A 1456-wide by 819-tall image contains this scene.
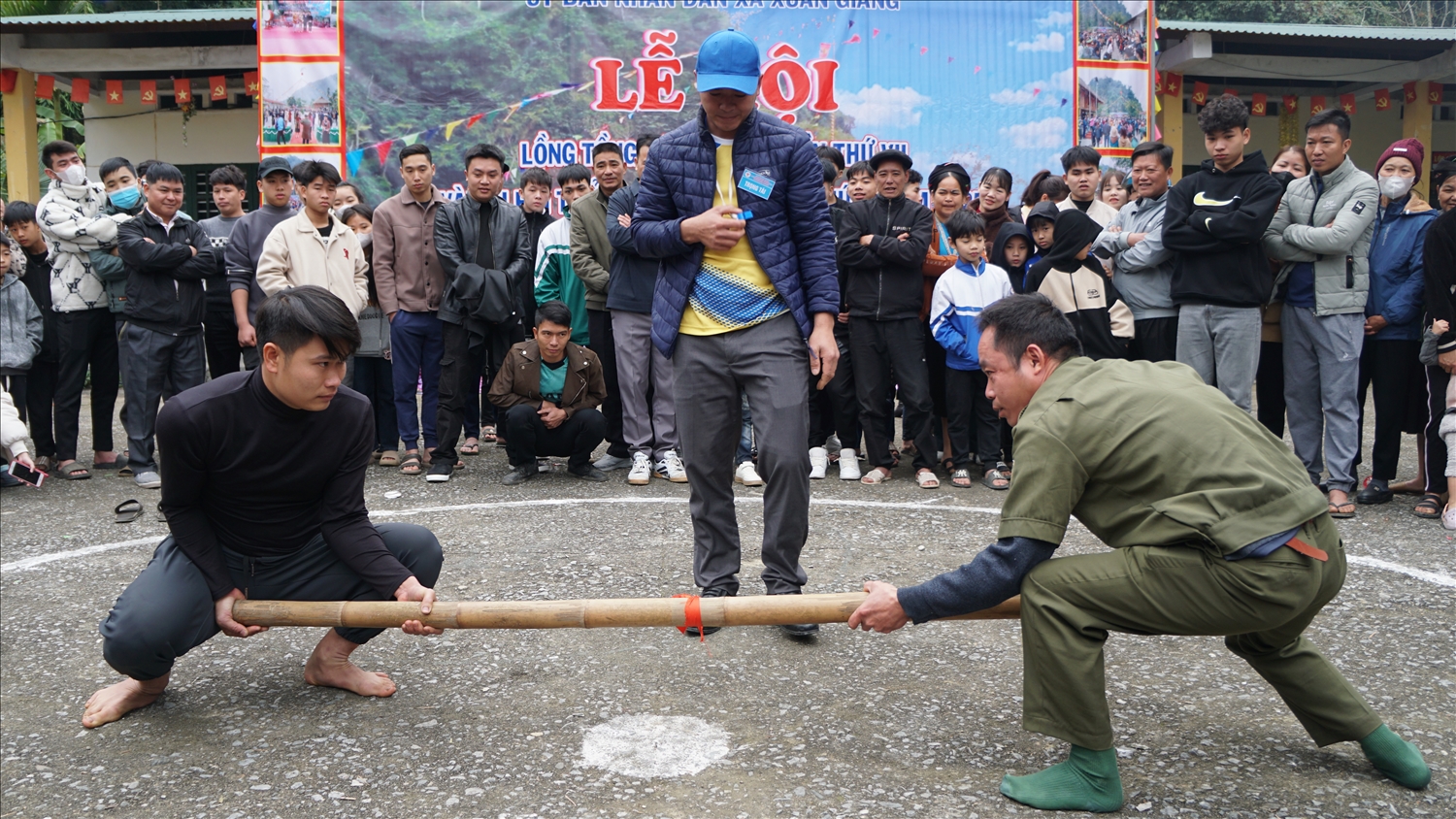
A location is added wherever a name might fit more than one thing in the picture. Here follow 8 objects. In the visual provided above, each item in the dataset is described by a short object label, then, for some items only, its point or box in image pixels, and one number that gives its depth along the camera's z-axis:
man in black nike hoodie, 6.23
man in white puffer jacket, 7.50
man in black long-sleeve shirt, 3.43
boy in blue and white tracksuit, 7.00
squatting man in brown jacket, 7.18
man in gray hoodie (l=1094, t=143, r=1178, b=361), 6.82
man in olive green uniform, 2.82
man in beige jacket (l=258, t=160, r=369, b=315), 7.18
